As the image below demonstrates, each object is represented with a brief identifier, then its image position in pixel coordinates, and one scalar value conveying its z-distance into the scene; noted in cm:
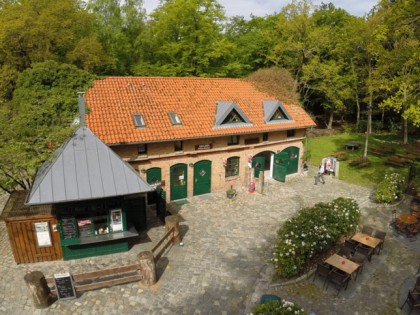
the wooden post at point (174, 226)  1363
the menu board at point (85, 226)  1243
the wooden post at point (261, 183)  1972
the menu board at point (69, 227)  1217
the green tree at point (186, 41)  2970
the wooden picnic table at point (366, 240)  1283
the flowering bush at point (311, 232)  1143
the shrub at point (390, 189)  1808
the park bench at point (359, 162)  2606
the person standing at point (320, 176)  2217
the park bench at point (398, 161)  2594
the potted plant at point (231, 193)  1900
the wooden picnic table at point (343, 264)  1112
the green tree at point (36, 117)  1283
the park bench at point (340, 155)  2848
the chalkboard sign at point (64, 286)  1006
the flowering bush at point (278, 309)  815
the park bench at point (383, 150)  2980
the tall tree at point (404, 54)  1498
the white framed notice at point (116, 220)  1284
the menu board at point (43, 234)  1215
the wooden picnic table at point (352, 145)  3220
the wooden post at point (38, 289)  977
